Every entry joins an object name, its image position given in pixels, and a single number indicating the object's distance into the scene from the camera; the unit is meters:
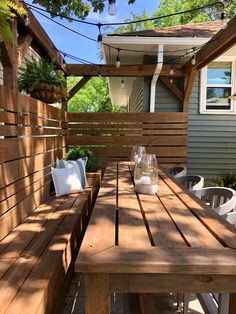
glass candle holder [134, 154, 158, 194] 1.64
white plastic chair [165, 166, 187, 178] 3.36
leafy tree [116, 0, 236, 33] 11.00
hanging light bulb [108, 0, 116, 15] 2.38
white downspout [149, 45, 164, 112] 3.92
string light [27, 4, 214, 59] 2.88
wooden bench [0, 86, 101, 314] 1.23
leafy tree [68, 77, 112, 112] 15.90
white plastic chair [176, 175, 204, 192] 2.53
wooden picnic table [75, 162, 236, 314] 0.85
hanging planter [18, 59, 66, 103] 2.67
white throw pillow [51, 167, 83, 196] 2.87
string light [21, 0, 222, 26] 2.88
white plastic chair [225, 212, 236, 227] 1.37
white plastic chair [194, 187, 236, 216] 1.87
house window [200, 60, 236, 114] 4.63
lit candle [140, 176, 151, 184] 1.70
